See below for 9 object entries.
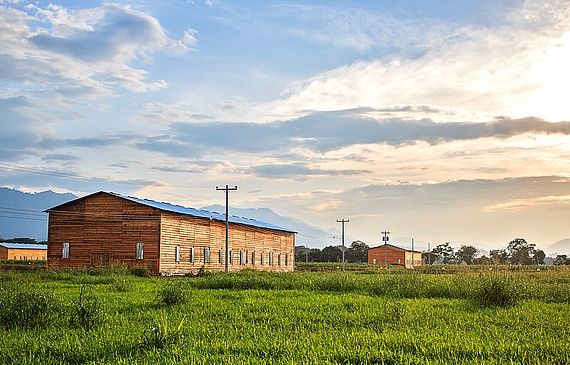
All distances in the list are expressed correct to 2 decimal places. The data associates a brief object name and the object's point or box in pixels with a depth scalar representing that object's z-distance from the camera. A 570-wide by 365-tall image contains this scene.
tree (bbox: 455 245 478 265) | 113.14
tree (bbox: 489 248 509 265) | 94.18
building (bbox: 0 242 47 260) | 80.69
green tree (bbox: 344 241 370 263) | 104.06
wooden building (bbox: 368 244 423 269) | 85.25
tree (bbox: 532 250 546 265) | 98.12
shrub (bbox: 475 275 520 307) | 15.15
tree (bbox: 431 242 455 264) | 110.75
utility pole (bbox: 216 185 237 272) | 43.11
